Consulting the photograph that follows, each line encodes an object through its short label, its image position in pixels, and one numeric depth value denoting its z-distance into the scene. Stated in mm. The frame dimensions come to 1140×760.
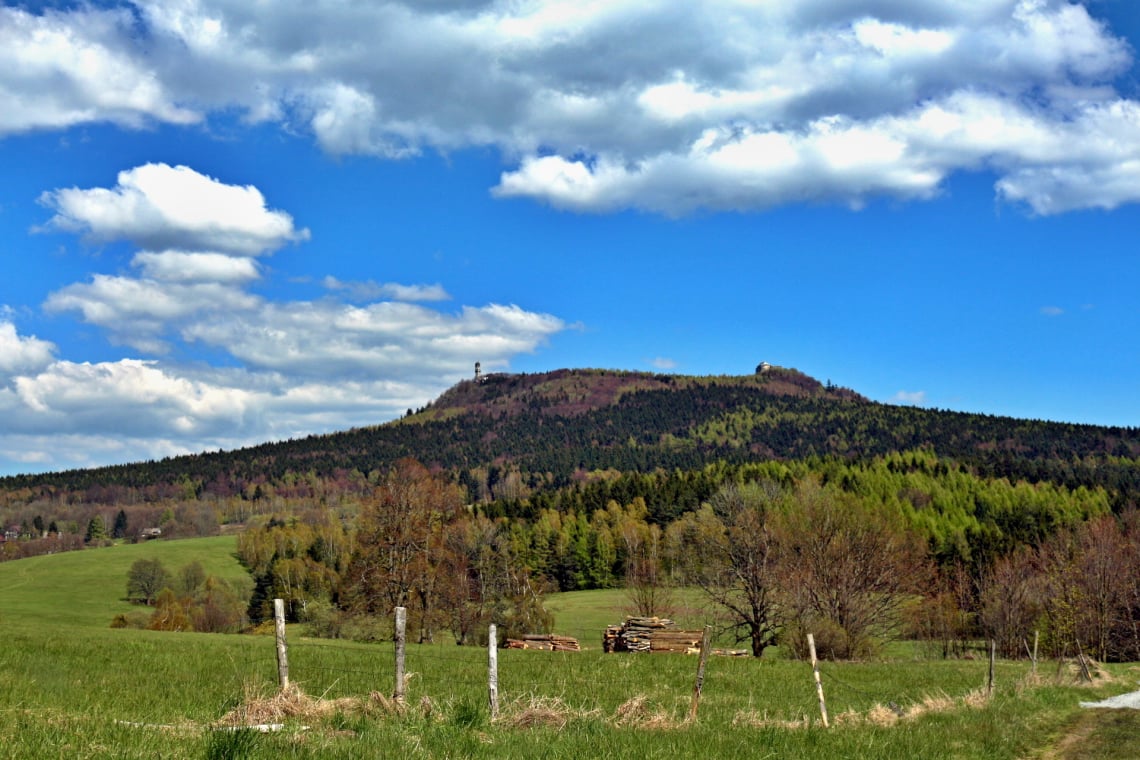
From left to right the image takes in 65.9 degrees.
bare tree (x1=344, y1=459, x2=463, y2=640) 59125
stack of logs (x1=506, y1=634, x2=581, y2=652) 50500
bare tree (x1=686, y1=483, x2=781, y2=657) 56844
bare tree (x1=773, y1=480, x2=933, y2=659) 58625
